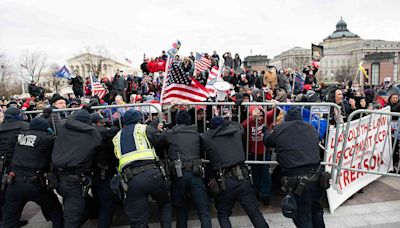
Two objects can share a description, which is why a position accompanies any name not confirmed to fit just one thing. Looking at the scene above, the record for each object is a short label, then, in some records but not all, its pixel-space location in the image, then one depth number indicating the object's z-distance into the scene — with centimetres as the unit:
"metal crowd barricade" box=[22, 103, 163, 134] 478
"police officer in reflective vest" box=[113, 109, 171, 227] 366
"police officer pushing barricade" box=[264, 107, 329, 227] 368
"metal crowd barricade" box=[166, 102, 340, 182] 456
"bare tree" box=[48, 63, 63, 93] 5464
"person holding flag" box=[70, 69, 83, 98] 1303
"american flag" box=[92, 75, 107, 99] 973
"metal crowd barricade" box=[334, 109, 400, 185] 452
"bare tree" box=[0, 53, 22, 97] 3719
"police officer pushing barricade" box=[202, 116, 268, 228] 387
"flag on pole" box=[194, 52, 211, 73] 878
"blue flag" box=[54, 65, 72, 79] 1210
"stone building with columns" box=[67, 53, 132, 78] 5600
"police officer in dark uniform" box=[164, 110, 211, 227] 400
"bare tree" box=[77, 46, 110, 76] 5586
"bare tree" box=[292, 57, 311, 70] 8375
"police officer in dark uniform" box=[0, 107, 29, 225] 431
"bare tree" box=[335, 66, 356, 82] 8518
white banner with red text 467
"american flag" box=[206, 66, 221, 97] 615
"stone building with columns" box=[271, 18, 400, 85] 9488
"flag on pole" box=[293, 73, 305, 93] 976
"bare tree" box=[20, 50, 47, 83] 4247
